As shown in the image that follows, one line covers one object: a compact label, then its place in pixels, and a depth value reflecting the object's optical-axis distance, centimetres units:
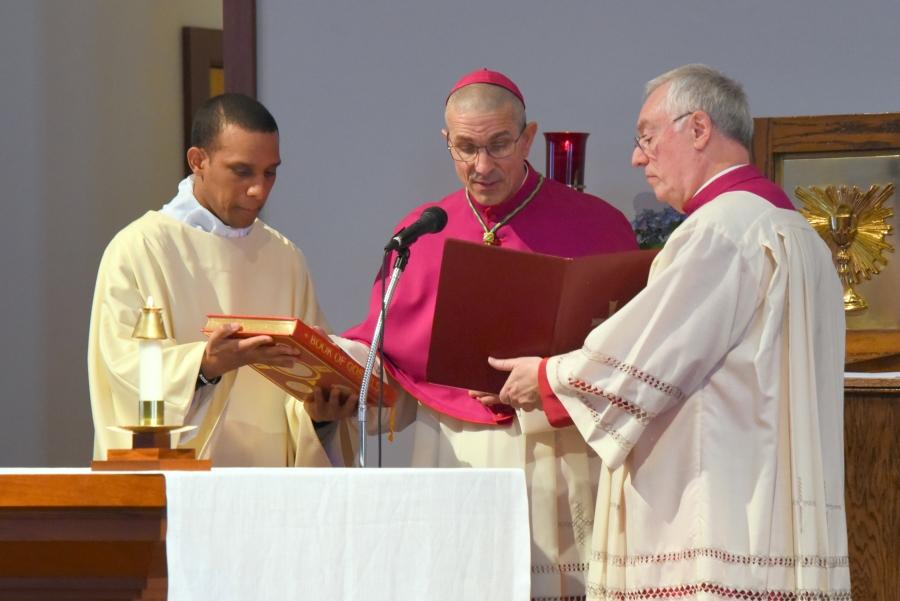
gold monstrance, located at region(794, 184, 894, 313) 965
